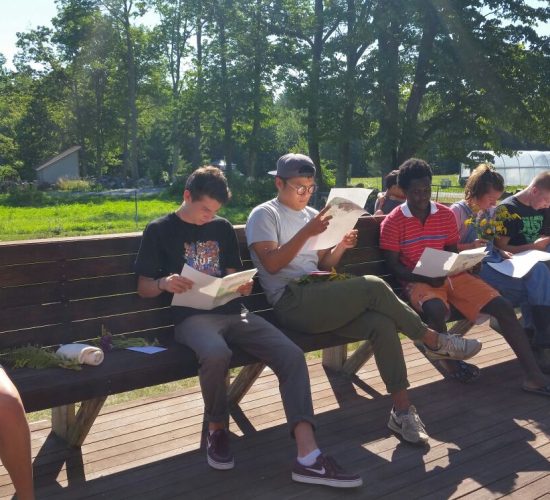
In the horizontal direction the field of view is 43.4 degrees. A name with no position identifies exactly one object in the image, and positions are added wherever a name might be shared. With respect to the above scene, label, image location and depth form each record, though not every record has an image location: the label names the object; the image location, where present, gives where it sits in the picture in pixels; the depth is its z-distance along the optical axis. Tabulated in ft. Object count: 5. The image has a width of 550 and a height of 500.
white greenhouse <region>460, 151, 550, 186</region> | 125.49
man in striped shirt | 13.42
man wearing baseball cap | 11.30
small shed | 133.39
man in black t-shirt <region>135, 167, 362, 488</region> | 9.95
